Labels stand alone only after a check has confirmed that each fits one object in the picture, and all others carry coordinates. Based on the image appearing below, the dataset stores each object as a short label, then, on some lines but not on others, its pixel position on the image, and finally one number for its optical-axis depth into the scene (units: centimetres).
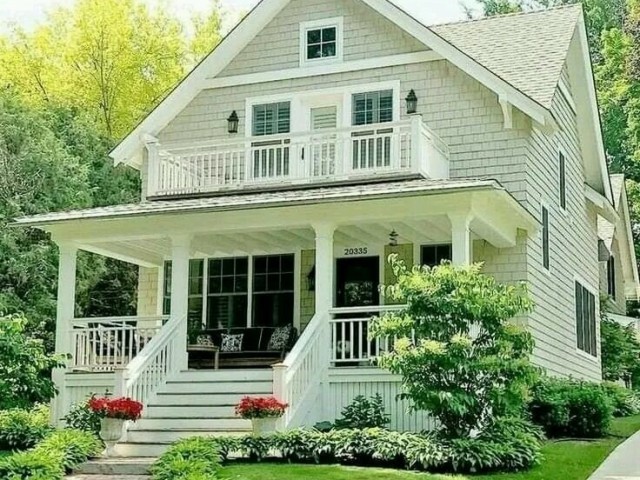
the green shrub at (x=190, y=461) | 1108
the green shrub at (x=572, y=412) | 1558
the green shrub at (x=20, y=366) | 1448
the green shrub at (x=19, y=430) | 1403
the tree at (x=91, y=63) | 3253
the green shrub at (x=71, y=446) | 1258
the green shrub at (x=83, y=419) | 1434
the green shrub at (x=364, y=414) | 1377
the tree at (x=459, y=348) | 1219
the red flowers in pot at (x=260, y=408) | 1282
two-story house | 1459
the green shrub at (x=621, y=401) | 2103
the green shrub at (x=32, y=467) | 1152
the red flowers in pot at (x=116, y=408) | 1350
